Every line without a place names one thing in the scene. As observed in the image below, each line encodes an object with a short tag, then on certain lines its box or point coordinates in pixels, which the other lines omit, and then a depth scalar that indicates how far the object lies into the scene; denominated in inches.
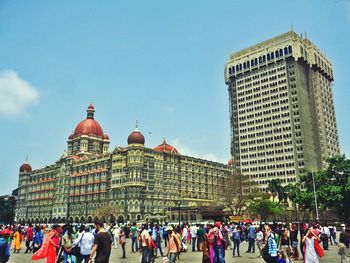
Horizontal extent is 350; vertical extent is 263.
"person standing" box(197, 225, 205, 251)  864.3
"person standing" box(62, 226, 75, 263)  477.4
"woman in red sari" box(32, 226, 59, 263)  475.2
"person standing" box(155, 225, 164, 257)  796.6
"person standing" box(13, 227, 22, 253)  937.5
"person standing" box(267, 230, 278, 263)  459.8
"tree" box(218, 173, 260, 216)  2546.8
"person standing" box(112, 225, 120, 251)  1053.8
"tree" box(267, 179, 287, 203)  3001.7
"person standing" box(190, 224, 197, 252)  927.3
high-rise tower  3875.5
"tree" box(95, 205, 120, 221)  2910.9
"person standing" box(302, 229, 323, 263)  445.1
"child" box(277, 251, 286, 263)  464.1
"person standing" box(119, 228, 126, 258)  781.5
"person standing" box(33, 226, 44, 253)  851.4
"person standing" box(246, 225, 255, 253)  874.9
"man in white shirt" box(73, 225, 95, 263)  464.4
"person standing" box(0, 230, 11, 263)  477.7
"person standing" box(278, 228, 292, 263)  534.4
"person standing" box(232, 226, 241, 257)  793.6
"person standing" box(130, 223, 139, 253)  884.0
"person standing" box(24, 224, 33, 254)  931.8
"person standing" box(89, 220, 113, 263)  334.6
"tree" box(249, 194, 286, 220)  2541.8
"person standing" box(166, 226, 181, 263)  474.3
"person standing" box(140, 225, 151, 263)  521.3
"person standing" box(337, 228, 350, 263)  485.4
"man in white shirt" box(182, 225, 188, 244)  1010.1
